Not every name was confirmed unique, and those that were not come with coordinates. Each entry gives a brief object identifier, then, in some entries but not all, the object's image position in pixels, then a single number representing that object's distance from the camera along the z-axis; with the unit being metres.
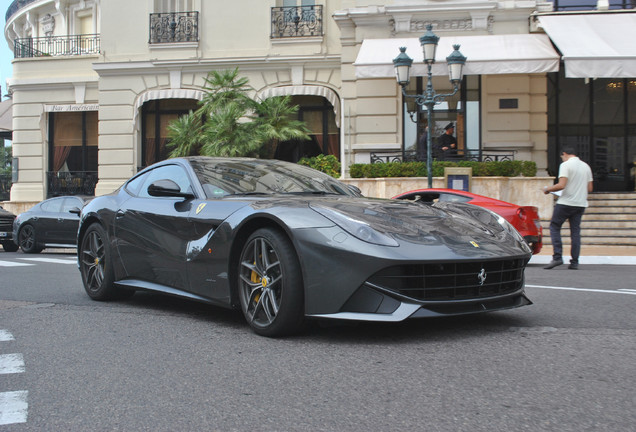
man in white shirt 9.41
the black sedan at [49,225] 14.83
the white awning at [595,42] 14.48
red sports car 9.93
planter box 15.00
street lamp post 13.59
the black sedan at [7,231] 17.02
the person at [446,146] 16.72
